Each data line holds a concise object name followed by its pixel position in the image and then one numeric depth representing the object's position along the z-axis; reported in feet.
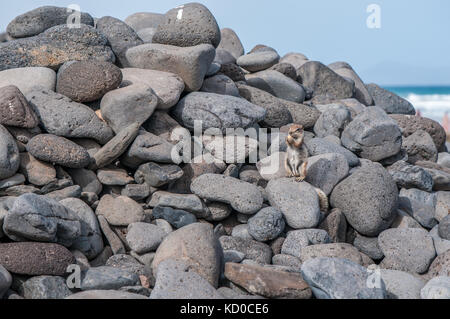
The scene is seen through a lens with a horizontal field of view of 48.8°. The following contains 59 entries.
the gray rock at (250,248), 20.18
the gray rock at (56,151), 21.06
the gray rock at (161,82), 25.02
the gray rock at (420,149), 30.73
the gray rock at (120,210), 20.68
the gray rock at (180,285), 14.69
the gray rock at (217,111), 24.98
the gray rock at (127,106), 23.16
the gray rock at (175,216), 21.03
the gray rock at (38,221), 16.52
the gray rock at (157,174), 21.97
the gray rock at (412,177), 25.36
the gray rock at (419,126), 32.58
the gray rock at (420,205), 24.76
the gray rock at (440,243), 21.68
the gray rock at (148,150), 22.21
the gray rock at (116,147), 21.95
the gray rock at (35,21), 29.86
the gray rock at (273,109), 29.14
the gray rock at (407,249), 21.02
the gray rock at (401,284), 16.65
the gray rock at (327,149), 26.09
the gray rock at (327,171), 23.57
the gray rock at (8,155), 19.98
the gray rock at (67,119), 22.52
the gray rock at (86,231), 18.93
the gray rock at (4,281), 15.20
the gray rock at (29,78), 24.66
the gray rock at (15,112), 21.66
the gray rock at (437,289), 15.45
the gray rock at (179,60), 26.00
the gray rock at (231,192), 21.20
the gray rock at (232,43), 43.34
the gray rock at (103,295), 14.53
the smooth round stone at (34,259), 16.19
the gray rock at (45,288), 15.69
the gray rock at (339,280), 14.56
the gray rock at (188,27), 28.30
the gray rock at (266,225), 20.76
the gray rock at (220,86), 28.58
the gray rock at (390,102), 40.75
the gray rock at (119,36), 29.45
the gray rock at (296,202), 21.57
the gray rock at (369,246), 22.21
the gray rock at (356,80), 41.19
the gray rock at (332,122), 29.60
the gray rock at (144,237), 19.35
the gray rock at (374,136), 27.09
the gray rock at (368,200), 22.53
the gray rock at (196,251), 16.55
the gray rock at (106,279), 15.99
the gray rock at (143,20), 41.45
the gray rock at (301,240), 20.74
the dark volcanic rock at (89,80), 23.86
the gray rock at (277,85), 33.50
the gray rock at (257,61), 35.22
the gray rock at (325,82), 38.63
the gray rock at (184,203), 21.26
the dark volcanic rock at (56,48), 26.73
